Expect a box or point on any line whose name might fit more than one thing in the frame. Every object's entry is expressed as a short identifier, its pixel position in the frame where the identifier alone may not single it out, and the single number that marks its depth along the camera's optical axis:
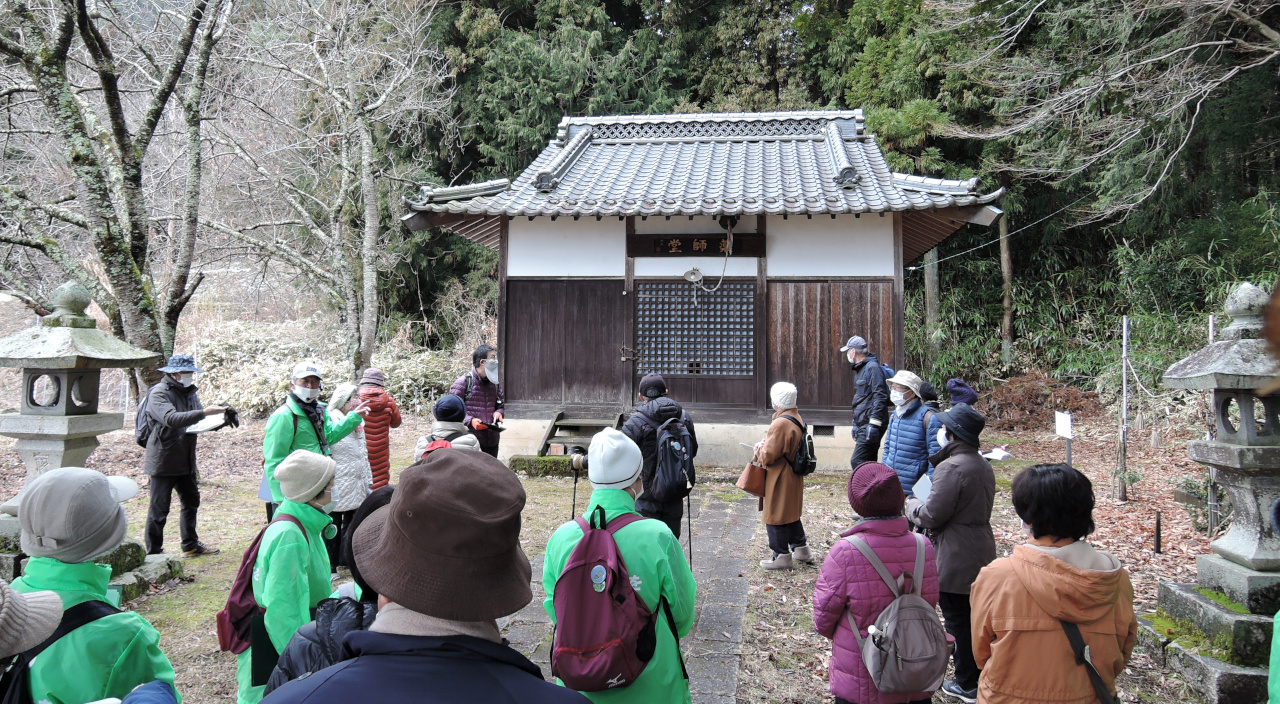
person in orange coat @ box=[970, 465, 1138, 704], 2.54
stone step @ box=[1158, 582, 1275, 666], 3.88
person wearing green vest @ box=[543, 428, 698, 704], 2.55
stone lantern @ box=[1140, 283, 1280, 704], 3.89
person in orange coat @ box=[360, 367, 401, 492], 6.42
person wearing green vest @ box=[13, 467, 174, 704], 2.04
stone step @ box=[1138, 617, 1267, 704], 3.82
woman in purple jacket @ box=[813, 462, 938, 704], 2.94
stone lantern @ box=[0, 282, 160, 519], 4.92
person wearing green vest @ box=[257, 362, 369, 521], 4.75
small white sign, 6.19
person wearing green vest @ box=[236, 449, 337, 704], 2.79
